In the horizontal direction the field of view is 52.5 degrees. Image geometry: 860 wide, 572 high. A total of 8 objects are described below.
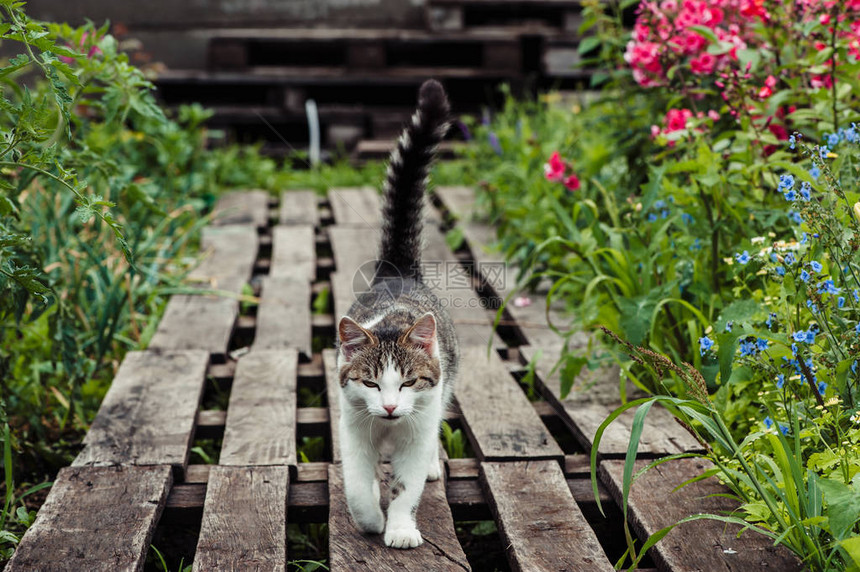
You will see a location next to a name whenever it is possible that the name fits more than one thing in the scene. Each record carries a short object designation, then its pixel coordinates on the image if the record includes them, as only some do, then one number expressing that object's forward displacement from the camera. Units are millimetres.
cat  2211
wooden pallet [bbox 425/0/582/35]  6980
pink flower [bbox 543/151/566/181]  4242
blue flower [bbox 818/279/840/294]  2059
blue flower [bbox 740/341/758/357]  2252
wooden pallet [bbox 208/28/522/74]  6828
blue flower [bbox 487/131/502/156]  5516
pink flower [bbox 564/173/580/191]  4273
